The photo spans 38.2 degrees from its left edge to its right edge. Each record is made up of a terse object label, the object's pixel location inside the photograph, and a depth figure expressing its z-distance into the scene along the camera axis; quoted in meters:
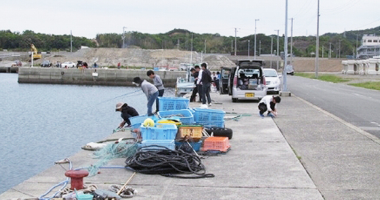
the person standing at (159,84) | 20.77
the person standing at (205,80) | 22.19
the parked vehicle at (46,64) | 93.44
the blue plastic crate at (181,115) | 13.17
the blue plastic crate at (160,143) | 10.48
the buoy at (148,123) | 10.81
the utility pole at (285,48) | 30.47
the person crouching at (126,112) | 15.96
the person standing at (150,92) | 16.69
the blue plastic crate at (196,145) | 11.37
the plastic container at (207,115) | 14.07
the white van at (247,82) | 25.28
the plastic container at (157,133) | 10.68
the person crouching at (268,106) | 18.58
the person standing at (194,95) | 25.08
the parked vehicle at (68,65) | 90.78
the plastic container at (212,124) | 13.98
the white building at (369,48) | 139.88
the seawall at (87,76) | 76.25
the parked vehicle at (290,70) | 85.79
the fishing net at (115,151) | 11.10
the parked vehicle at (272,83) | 31.88
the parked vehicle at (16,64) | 111.09
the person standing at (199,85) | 23.05
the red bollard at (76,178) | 7.86
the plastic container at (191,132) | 11.32
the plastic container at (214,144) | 11.60
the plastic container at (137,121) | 13.71
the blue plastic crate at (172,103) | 16.22
